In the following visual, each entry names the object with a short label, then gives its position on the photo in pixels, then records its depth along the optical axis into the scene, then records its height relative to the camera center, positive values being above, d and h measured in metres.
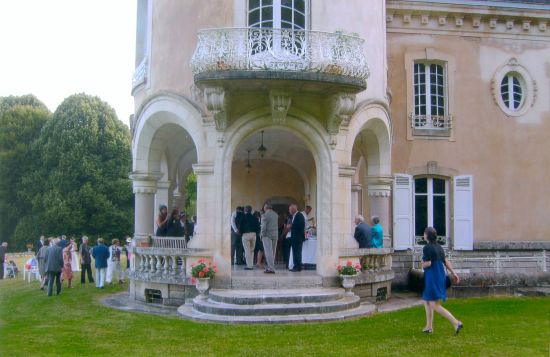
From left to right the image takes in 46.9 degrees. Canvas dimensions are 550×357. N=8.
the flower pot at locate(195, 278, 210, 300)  12.16 -1.10
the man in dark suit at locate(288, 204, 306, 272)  13.75 -0.12
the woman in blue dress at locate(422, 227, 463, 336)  9.40 -0.71
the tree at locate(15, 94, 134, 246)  37.69 +3.11
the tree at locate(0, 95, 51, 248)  38.78 +4.65
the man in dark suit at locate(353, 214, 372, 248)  13.98 -0.11
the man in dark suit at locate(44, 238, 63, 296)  15.74 -0.87
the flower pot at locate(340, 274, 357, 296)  12.72 -1.05
